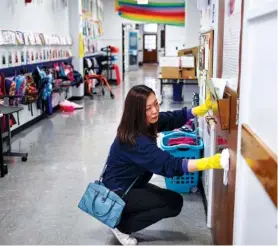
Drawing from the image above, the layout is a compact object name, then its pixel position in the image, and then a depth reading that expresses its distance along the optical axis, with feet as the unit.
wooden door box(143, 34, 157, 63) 88.94
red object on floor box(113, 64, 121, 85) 46.71
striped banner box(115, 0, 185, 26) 45.01
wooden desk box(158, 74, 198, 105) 29.15
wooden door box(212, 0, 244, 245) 6.66
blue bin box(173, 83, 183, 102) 31.53
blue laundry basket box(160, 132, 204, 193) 12.16
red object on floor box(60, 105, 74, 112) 28.25
